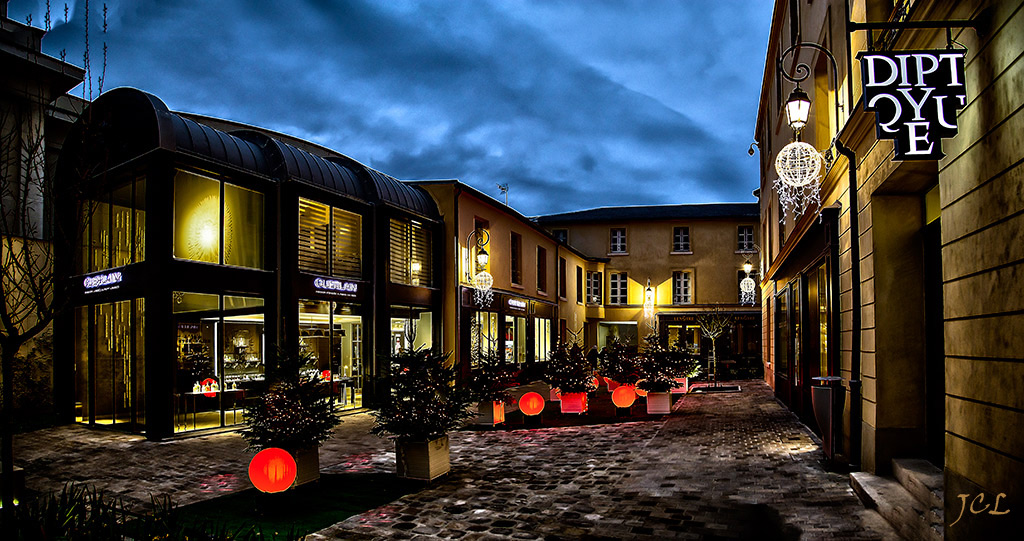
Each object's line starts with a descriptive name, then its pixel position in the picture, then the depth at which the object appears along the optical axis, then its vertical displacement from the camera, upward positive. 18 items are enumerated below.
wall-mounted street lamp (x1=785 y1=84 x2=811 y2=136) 8.52 +2.53
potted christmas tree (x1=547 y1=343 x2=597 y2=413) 15.97 -1.75
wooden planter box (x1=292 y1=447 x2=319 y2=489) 8.39 -2.03
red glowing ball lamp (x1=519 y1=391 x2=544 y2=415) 14.30 -2.12
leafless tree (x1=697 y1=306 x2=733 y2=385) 32.31 -0.95
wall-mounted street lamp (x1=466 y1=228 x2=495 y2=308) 20.31 +0.91
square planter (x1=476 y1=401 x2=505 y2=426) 14.20 -2.30
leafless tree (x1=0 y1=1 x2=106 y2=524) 4.86 -0.17
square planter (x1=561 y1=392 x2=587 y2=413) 16.03 -2.35
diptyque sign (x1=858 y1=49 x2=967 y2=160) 4.70 +1.47
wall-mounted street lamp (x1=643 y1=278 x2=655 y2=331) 36.53 +0.10
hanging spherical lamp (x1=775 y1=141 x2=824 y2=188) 8.21 +1.74
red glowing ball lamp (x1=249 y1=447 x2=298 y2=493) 7.53 -1.85
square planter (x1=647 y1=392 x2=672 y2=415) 16.33 -2.42
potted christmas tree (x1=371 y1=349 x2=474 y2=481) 8.89 -1.50
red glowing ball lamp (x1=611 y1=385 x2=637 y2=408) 15.30 -2.13
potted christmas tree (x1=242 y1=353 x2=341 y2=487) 8.18 -1.39
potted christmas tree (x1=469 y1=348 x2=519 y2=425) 14.10 -1.77
